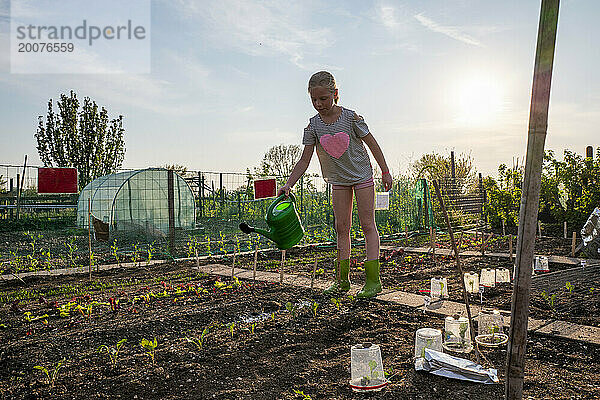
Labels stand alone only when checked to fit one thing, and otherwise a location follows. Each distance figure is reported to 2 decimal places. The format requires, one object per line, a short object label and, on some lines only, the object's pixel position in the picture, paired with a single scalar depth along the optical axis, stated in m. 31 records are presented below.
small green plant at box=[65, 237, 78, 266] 6.44
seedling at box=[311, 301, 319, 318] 3.56
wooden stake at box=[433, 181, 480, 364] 2.12
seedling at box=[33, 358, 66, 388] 2.36
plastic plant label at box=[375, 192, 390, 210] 8.38
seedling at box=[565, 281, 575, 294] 3.99
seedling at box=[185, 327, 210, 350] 2.89
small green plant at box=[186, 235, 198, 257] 7.45
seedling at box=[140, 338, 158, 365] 2.69
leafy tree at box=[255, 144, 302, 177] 23.09
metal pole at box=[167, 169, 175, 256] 7.38
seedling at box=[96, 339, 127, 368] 2.65
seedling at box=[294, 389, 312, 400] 2.11
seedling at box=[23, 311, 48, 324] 3.54
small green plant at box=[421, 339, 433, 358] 2.54
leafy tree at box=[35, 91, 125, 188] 15.16
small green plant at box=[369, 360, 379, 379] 2.24
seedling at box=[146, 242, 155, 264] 6.86
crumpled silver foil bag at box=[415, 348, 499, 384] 2.29
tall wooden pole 1.14
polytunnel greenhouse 8.73
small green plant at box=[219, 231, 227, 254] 7.50
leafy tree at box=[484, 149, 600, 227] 8.65
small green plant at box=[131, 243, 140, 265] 6.71
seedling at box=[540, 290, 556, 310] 3.59
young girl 2.83
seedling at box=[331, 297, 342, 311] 3.76
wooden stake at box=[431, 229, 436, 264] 6.39
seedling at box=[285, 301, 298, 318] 3.54
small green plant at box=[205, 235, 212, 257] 7.40
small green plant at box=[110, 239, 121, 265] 6.81
